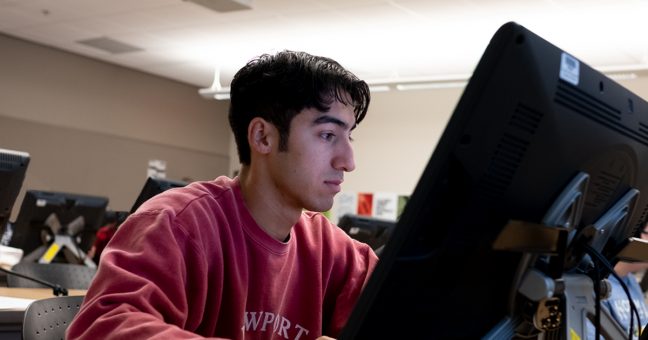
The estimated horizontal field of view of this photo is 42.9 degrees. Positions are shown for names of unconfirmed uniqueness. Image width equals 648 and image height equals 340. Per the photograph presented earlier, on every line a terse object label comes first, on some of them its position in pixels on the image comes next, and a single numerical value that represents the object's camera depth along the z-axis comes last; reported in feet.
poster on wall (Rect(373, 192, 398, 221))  31.30
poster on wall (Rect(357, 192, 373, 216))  32.07
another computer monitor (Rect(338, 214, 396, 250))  9.95
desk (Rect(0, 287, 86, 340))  6.98
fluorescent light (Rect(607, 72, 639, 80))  23.82
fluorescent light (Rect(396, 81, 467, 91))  26.21
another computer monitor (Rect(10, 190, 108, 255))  14.71
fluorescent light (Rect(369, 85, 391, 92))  26.86
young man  3.67
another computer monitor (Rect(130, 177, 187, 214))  6.36
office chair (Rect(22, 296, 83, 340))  5.71
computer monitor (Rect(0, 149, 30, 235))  9.04
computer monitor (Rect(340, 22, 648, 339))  2.56
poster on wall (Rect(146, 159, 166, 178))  33.09
